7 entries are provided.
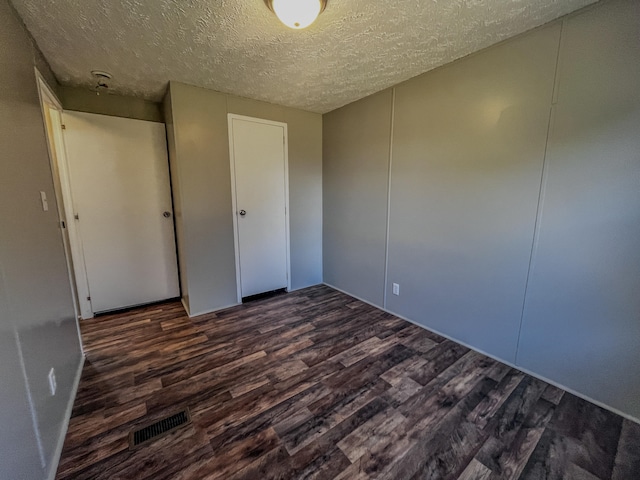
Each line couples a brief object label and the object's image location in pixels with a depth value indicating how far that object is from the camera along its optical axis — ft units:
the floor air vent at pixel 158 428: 4.64
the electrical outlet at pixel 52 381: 4.43
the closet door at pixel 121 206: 8.63
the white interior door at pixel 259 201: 9.68
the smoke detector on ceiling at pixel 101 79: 7.35
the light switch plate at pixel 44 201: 5.04
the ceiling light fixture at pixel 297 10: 4.46
